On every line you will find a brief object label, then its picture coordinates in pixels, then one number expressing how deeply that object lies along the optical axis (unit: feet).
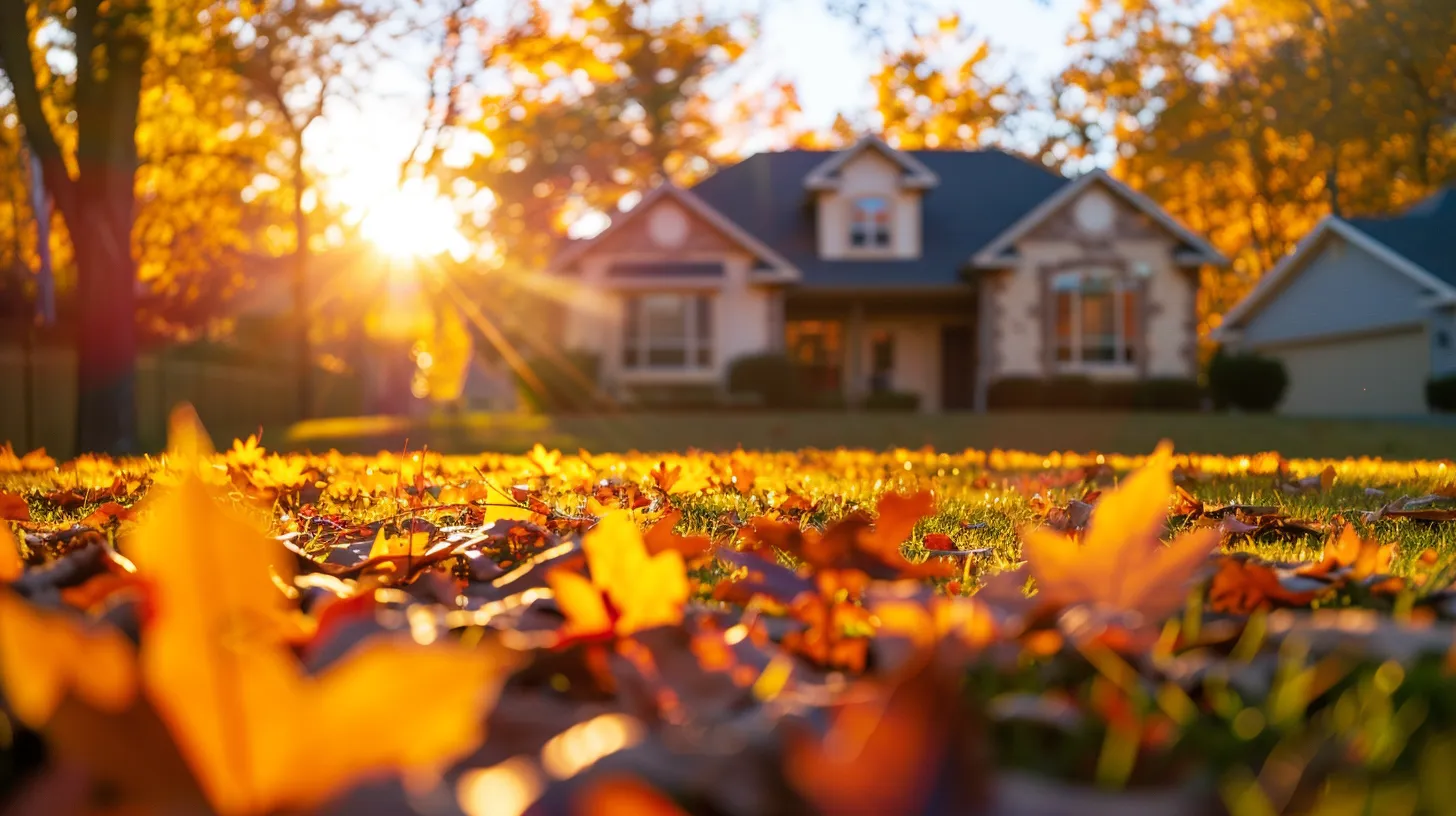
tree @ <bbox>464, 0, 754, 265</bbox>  111.14
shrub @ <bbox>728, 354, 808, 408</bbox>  74.74
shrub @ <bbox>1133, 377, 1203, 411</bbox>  74.18
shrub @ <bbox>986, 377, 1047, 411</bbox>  74.95
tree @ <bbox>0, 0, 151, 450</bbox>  32.81
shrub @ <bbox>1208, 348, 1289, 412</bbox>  72.33
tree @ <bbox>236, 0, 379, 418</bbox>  49.74
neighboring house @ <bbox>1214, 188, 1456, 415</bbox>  75.56
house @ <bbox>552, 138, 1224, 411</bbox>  77.61
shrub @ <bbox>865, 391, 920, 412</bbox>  75.61
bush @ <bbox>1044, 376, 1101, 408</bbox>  74.79
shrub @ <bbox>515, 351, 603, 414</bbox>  71.46
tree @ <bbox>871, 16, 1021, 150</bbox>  91.95
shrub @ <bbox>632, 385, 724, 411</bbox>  76.48
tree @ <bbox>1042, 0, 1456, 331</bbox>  86.62
